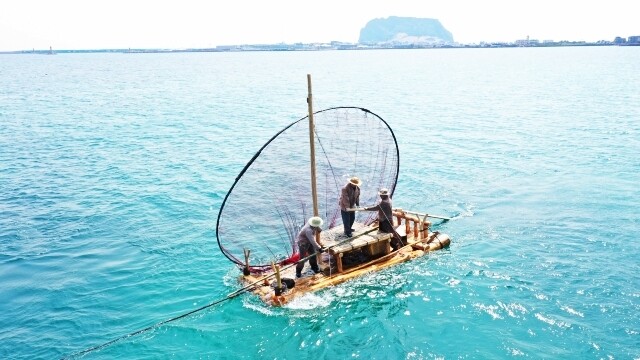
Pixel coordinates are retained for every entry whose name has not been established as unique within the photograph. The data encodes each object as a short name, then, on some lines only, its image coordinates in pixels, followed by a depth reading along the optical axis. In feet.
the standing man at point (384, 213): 44.78
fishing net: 44.39
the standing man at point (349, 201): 43.32
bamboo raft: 40.19
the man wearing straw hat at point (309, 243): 40.04
